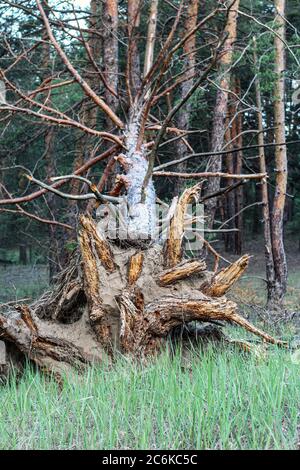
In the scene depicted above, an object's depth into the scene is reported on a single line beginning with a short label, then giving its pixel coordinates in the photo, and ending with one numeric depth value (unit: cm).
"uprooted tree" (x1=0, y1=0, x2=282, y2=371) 450
